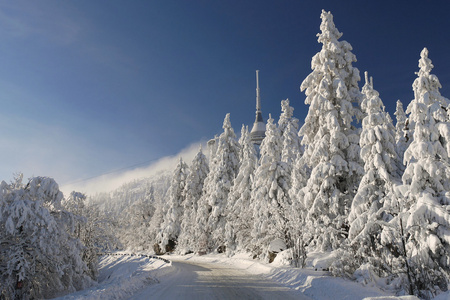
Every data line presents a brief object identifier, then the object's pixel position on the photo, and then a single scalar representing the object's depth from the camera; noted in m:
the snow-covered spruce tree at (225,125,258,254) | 34.55
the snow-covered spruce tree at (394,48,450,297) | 10.34
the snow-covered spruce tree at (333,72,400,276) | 14.44
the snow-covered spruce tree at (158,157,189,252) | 50.92
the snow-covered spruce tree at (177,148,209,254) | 46.66
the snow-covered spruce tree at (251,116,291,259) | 28.34
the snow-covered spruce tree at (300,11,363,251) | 19.52
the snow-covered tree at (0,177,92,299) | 14.12
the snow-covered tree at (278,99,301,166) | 36.59
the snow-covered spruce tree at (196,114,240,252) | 42.62
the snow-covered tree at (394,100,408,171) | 41.78
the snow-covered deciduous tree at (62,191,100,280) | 25.06
